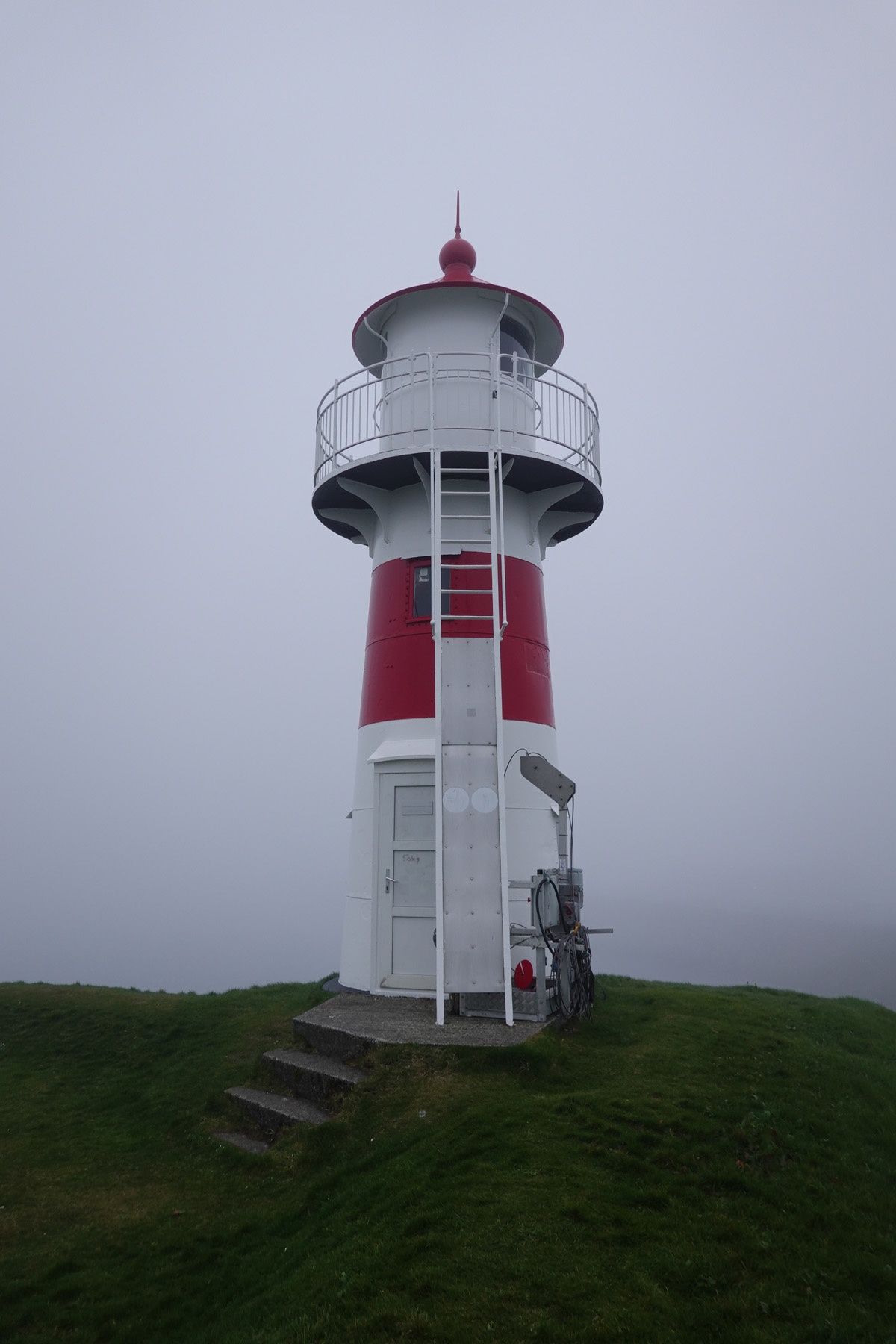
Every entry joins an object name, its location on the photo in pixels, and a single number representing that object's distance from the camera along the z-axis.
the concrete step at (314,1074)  8.74
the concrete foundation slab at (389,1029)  9.15
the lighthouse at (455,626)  10.79
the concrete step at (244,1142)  8.54
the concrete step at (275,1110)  8.57
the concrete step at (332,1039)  9.21
